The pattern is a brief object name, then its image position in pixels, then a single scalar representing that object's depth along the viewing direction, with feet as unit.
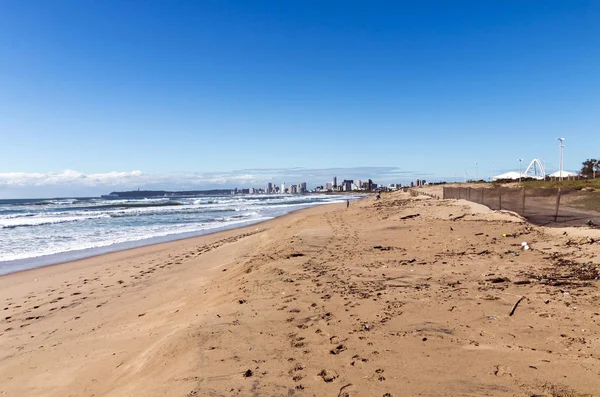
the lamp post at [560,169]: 179.34
